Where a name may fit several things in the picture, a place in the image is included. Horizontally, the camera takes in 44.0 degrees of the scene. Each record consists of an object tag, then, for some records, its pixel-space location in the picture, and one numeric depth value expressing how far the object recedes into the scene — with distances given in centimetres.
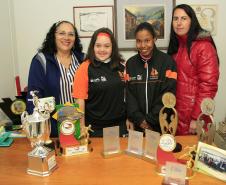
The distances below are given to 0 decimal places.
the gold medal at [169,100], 145
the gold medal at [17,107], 241
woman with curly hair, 221
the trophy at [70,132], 155
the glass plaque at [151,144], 140
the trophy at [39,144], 137
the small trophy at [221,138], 151
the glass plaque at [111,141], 152
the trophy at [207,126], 140
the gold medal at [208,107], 140
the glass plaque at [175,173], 122
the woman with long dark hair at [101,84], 204
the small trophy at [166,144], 132
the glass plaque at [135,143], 150
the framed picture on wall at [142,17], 281
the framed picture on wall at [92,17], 284
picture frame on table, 127
